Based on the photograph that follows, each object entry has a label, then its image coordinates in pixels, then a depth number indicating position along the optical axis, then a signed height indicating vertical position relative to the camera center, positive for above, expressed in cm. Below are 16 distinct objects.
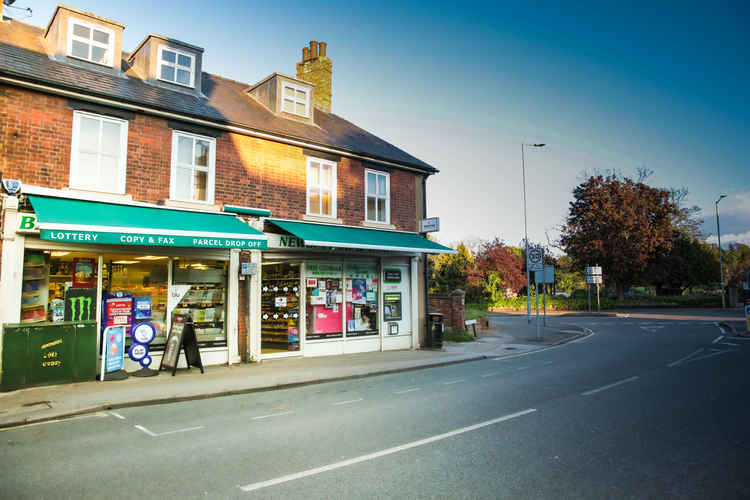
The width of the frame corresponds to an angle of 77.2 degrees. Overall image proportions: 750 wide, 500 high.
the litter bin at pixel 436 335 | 1620 -163
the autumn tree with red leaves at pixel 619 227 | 4181 +549
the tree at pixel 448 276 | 2969 +73
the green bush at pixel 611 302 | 4138 -140
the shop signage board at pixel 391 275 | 1560 +42
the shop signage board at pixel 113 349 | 946 -124
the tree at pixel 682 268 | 4662 +201
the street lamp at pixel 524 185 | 2788 +613
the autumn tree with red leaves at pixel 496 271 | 4112 +146
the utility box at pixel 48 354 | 839 -122
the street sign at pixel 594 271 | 3384 +116
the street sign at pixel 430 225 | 1611 +217
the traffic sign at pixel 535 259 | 2025 +123
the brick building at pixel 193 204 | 959 +213
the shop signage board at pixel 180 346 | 1020 -128
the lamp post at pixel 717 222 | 4077 +571
